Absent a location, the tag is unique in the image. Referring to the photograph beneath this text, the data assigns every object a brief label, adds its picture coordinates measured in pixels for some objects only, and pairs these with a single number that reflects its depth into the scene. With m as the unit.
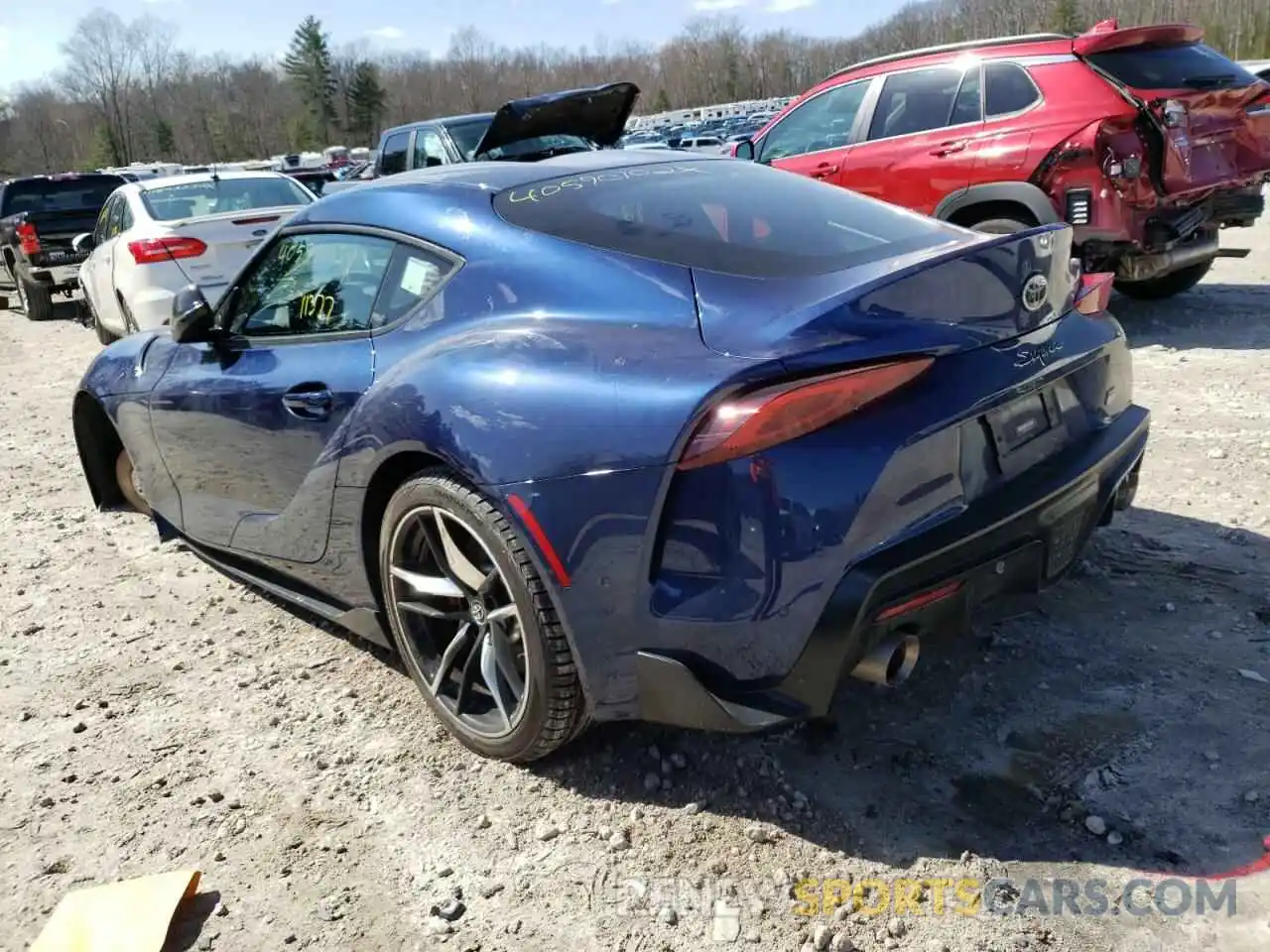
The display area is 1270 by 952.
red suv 6.23
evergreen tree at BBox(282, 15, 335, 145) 98.25
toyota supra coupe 2.18
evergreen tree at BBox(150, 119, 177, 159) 91.06
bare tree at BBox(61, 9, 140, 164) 92.94
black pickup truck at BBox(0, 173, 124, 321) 13.26
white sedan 7.98
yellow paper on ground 2.31
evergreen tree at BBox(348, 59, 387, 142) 96.94
